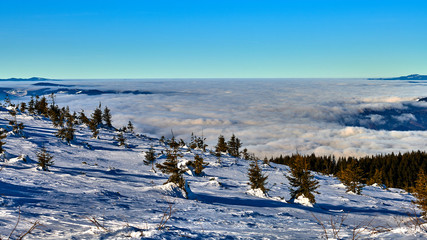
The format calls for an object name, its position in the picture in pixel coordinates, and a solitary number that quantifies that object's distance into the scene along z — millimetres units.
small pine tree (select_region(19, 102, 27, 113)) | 75838
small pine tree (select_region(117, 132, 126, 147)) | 53547
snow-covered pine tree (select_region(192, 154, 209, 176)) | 37438
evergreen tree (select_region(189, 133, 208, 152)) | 99512
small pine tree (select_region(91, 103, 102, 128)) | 84675
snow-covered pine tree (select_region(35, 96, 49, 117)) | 82500
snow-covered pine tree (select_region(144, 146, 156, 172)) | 38278
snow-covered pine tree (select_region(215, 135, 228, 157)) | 72562
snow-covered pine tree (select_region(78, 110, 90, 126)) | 80375
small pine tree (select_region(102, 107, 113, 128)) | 100688
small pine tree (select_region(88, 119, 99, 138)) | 57612
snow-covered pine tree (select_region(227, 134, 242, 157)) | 92500
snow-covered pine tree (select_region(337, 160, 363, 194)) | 38469
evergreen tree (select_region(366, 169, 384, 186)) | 63975
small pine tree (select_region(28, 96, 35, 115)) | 79062
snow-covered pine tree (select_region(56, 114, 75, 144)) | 43781
